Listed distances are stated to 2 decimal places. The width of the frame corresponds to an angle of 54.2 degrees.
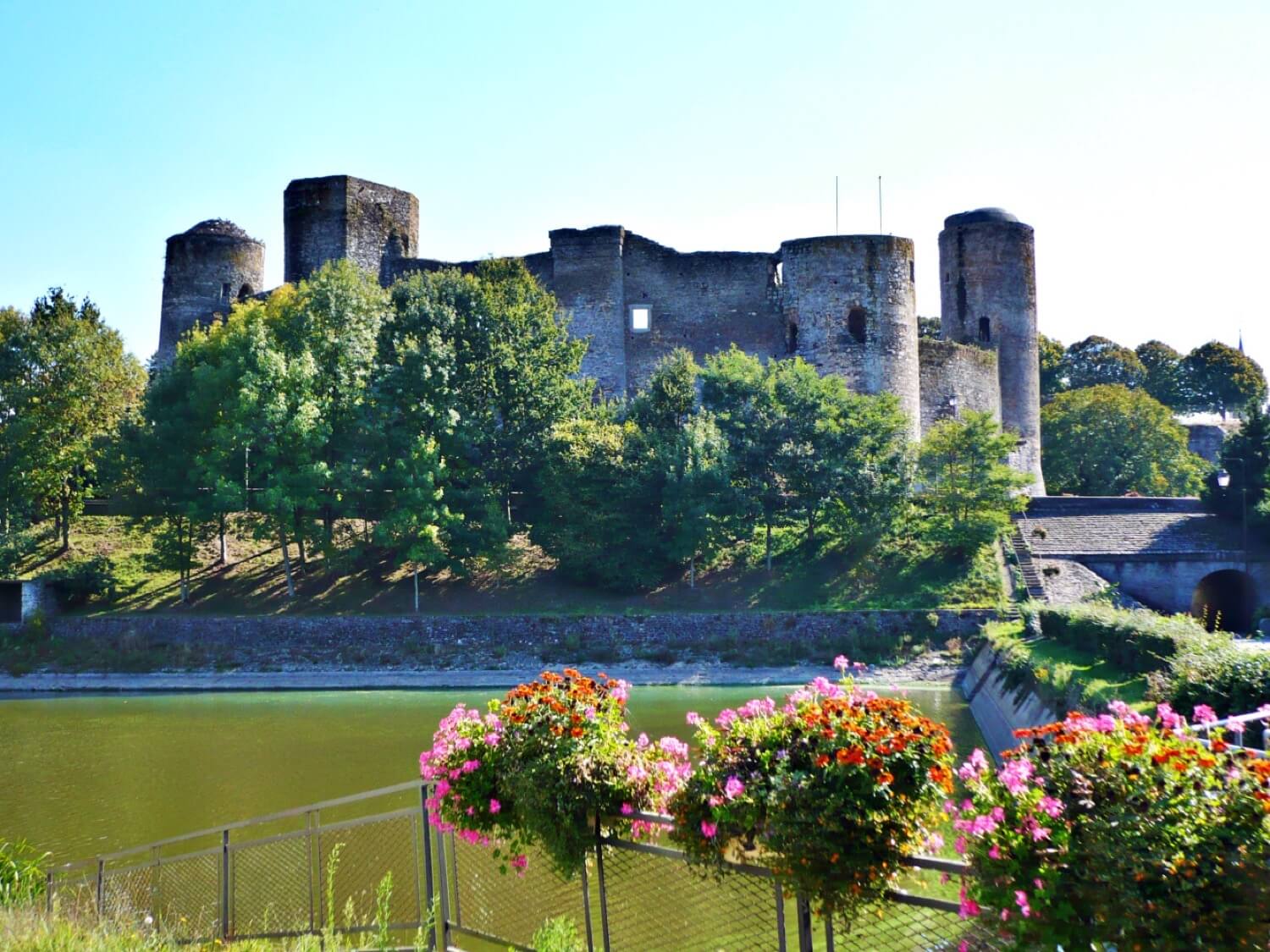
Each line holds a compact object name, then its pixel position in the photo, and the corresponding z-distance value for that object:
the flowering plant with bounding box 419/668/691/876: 5.96
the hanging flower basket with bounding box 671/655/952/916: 4.94
